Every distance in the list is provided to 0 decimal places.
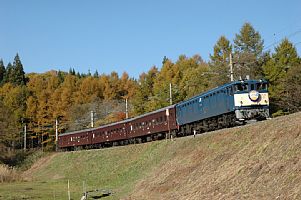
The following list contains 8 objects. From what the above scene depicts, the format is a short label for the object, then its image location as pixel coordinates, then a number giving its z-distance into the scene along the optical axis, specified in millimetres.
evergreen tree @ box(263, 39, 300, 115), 49750
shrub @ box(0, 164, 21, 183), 43188
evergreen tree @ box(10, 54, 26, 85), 135875
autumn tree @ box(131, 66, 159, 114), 78188
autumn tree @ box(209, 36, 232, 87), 59938
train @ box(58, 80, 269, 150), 27938
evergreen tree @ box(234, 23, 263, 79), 56406
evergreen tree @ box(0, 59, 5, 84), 152488
